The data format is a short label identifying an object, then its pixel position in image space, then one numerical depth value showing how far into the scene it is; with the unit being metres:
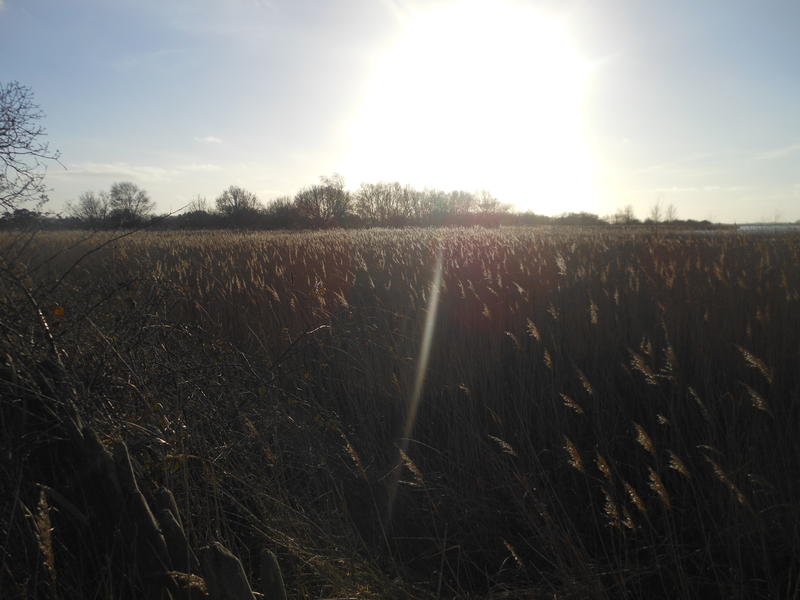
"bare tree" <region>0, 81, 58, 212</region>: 4.91
